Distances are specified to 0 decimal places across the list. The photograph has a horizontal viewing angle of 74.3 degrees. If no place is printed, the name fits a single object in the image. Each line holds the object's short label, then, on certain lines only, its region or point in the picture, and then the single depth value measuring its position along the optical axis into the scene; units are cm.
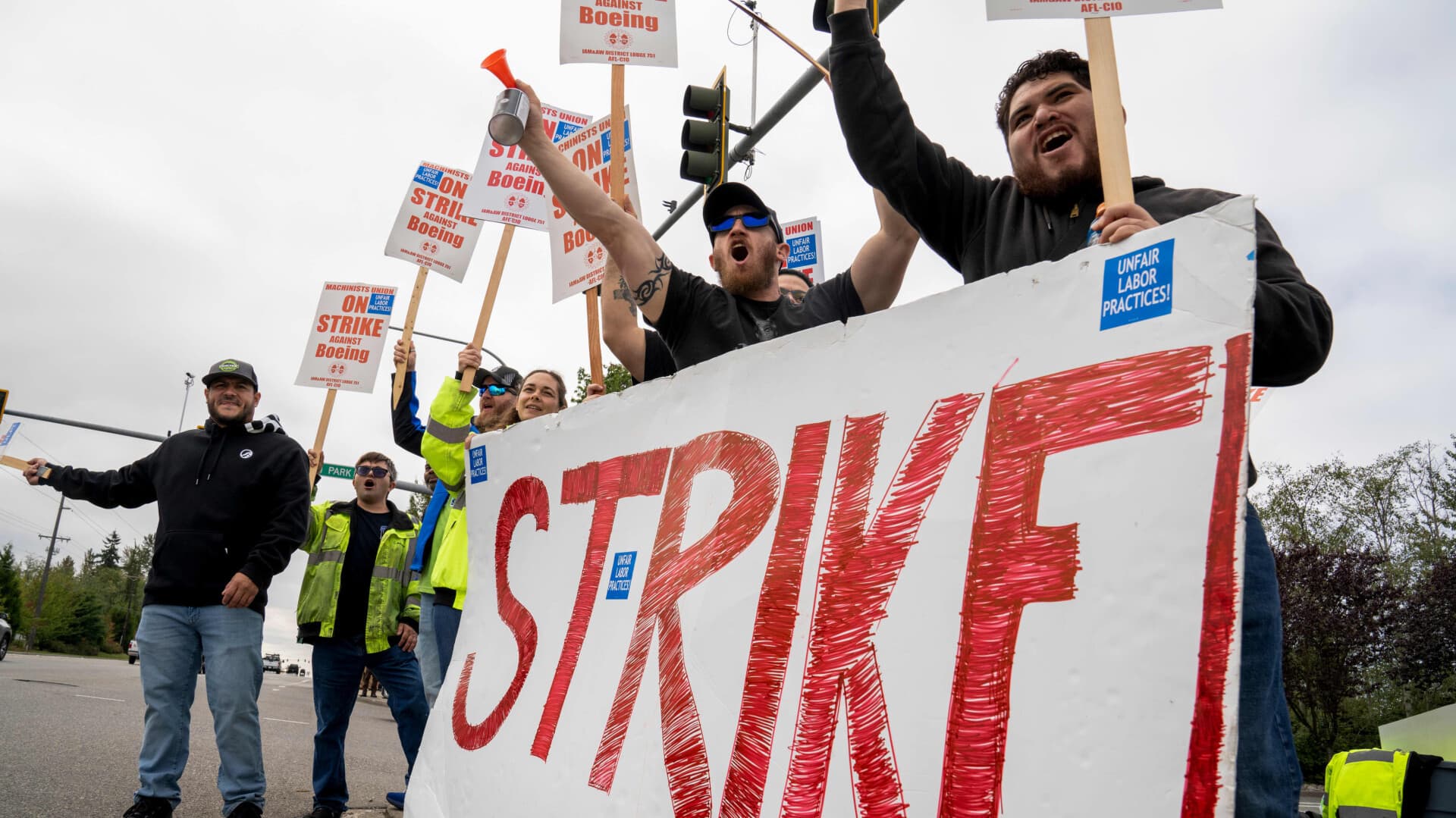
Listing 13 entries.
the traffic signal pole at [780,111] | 719
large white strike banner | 135
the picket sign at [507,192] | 459
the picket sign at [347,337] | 626
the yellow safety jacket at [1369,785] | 439
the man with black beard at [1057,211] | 148
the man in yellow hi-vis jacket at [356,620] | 466
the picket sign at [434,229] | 573
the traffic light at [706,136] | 796
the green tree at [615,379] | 2131
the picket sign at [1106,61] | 173
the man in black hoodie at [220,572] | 377
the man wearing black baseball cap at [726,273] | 274
